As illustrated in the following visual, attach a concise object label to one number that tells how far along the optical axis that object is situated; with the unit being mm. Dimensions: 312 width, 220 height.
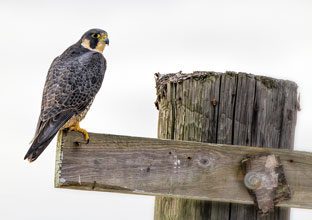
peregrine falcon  8977
